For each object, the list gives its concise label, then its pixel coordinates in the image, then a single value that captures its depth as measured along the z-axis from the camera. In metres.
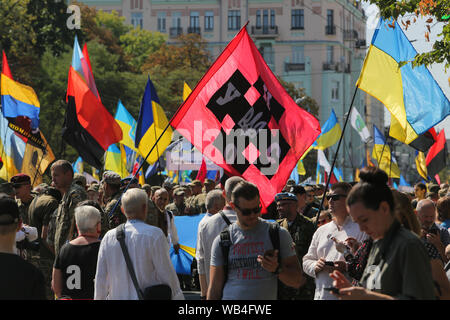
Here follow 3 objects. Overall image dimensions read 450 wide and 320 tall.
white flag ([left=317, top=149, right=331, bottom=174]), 28.22
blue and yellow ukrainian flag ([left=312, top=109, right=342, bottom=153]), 27.17
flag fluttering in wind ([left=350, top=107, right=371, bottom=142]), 30.38
